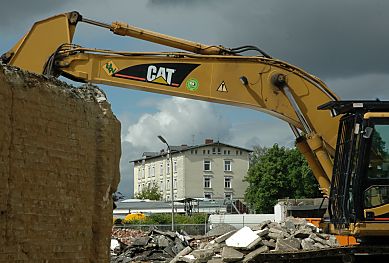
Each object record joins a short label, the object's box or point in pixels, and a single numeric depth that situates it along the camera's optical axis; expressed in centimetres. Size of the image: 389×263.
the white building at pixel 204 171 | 10350
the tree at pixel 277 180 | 7556
